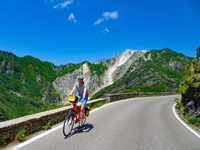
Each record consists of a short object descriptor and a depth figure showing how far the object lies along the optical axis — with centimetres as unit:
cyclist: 527
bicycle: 484
